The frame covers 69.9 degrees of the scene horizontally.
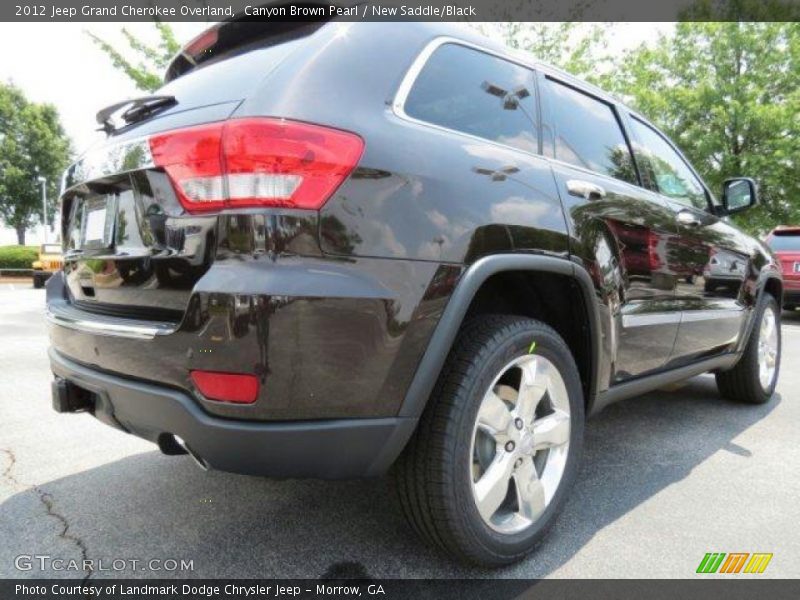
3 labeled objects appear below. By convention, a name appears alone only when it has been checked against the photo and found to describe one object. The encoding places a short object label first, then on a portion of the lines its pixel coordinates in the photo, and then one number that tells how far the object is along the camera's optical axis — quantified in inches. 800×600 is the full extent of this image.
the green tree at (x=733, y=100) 636.7
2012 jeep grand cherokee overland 57.6
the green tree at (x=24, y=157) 1421.0
